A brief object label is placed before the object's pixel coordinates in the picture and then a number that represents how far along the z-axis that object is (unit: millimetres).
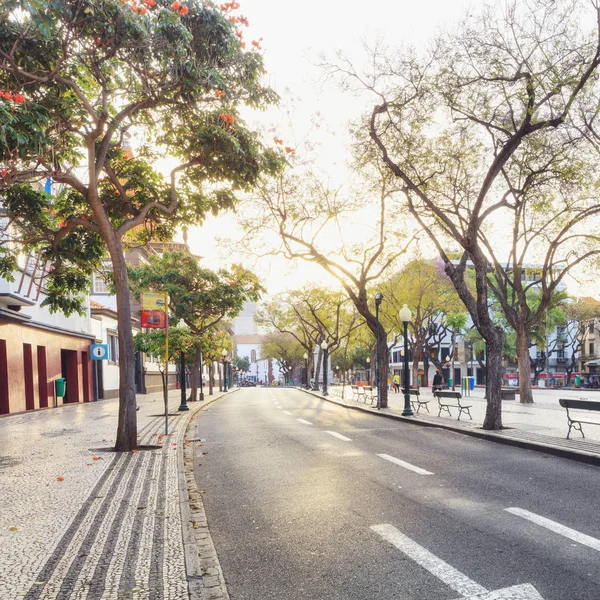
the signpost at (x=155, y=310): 13262
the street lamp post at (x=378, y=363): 23188
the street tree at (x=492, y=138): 12789
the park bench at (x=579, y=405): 11366
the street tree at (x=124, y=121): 8891
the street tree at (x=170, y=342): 21875
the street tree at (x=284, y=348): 78188
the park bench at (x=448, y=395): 17716
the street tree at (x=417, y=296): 40969
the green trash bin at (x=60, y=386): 27984
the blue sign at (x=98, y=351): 34781
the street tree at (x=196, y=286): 29188
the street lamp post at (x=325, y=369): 40250
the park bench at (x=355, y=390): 29797
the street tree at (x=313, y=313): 44188
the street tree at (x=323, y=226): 22281
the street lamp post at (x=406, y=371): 19359
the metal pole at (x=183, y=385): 21953
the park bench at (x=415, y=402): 20762
